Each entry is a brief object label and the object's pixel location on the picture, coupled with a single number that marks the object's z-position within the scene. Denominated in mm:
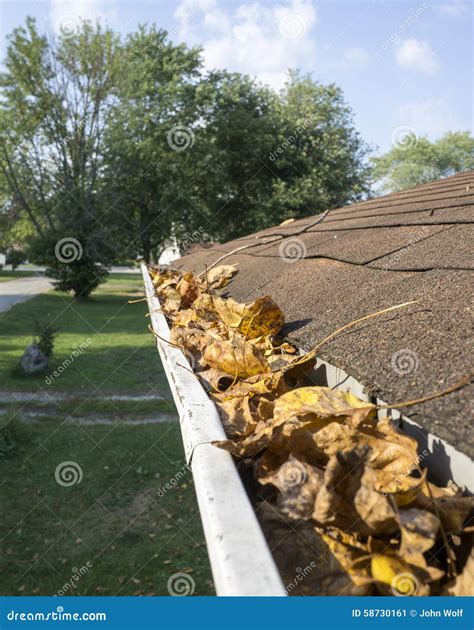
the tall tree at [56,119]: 19939
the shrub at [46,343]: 8776
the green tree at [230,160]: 19416
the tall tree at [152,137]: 19106
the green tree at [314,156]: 19035
